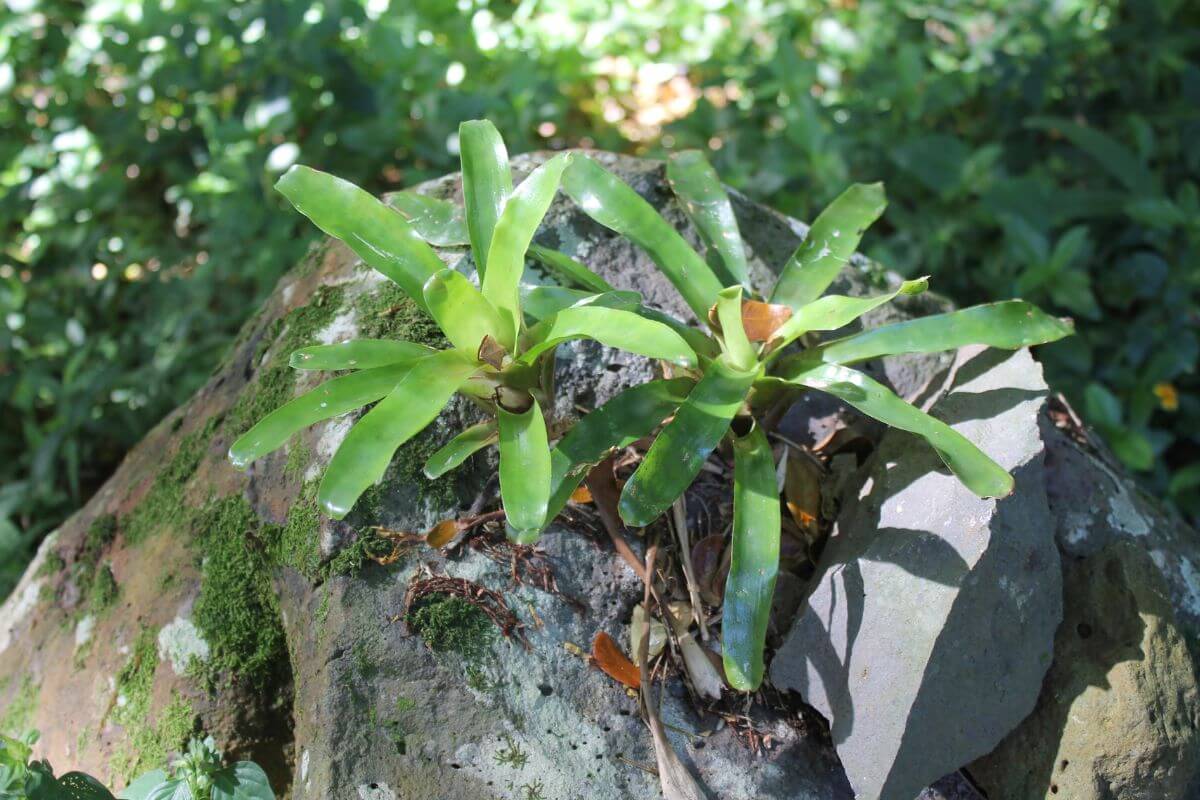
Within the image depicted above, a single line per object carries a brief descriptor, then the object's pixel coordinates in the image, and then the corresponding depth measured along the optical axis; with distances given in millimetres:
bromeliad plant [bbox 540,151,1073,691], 957
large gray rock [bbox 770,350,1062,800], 964
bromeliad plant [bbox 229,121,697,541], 927
